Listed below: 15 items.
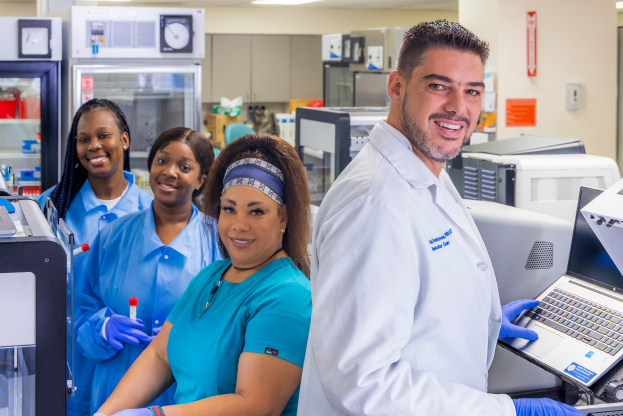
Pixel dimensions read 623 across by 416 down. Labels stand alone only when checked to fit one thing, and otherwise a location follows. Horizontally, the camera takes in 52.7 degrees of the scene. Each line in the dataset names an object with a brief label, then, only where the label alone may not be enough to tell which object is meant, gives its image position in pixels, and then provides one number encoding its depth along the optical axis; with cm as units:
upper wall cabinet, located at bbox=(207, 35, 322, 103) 880
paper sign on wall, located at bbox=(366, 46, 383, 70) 477
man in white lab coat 98
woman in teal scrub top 122
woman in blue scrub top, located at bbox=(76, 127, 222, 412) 187
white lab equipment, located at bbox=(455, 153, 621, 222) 204
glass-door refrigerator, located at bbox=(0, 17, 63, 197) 337
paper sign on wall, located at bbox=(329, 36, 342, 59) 523
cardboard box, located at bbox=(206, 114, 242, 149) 803
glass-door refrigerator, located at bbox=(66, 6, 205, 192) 347
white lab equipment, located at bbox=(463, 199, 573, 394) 172
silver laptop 137
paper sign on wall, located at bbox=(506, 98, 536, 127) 419
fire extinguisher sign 413
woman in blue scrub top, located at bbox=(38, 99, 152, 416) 231
